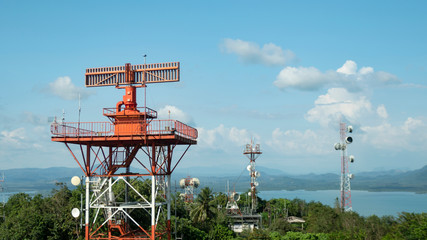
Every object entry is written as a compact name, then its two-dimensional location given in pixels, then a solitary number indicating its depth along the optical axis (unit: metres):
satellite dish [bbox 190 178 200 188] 85.89
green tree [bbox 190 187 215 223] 59.59
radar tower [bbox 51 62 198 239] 36.66
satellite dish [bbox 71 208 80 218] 39.34
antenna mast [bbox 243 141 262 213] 80.31
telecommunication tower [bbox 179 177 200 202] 85.69
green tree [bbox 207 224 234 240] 53.41
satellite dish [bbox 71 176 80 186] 39.12
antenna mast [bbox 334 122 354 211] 68.19
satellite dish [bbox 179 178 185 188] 86.19
